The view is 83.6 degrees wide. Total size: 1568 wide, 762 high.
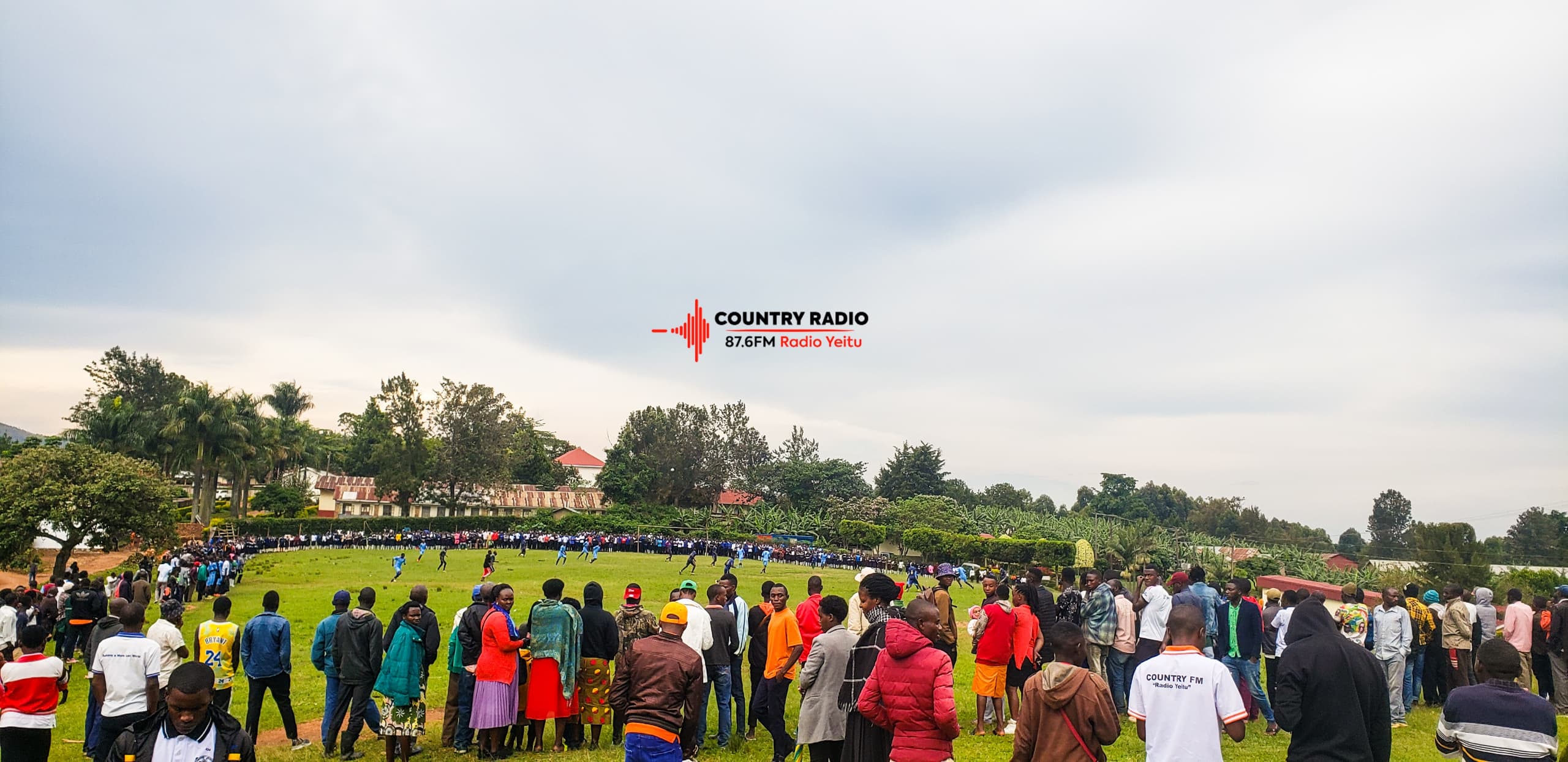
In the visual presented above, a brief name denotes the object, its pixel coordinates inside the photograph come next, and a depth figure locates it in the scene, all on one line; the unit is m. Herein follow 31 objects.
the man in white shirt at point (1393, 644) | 9.98
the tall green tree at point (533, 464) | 84.94
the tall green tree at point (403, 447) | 65.25
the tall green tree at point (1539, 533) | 53.84
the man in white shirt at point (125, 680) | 6.31
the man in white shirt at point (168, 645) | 7.21
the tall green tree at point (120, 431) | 53.06
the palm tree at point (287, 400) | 86.50
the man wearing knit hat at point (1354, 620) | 9.69
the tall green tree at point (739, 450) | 78.00
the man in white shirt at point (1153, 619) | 9.63
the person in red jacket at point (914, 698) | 4.95
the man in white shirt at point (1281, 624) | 9.88
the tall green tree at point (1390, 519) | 98.94
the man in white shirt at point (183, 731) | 4.19
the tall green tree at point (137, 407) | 52.78
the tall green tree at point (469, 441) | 68.62
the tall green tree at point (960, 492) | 92.75
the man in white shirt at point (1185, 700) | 4.66
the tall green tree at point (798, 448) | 84.59
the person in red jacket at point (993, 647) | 8.88
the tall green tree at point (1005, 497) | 100.26
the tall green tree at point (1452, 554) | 34.78
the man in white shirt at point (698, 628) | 8.23
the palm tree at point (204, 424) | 49.25
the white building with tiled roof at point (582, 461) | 109.19
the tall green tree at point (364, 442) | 77.56
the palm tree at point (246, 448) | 51.09
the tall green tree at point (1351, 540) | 102.12
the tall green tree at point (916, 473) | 84.88
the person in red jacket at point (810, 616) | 8.59
